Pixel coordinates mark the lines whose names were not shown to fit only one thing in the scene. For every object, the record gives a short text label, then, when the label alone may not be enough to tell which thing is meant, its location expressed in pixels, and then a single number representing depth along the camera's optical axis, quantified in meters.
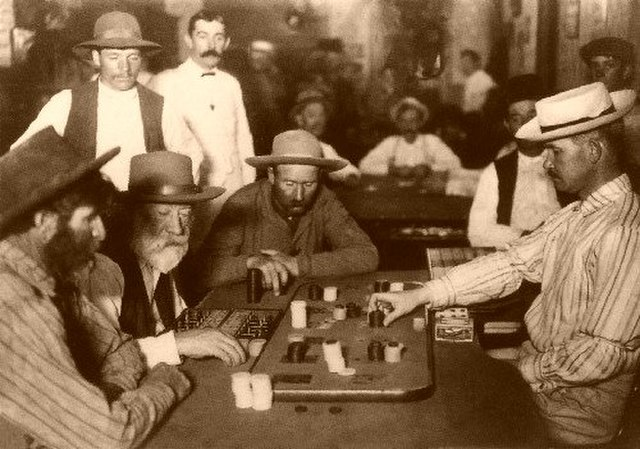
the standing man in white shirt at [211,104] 4.58
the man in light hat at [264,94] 5.06
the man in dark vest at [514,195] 4.06
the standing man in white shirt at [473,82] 5.15
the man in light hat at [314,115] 5.21
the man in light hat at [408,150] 5.23
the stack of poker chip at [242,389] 1.83
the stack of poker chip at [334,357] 2.02
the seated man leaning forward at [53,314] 1.58
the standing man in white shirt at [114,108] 3.73
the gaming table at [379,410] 1.69
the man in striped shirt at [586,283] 2.02
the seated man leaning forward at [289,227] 3.11
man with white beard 2.66
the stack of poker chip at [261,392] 1.83
